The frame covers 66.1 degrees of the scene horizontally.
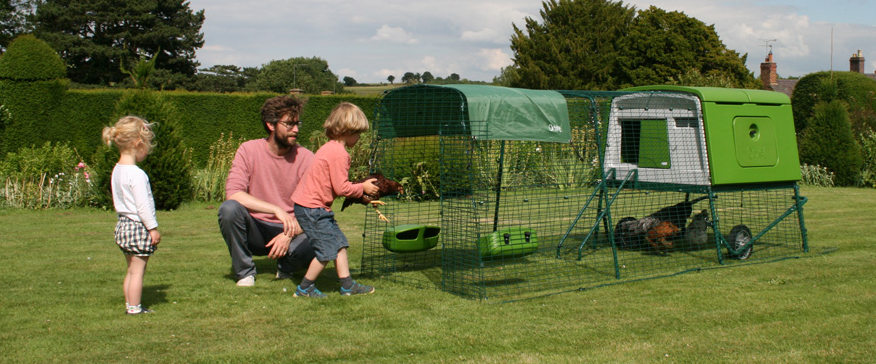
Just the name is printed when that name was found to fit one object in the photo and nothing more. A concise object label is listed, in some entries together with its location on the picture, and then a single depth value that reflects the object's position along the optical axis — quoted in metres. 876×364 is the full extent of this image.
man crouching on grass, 5.80
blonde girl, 4.68
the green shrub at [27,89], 15.38
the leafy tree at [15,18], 39.78
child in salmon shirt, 5.36
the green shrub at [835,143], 16.22
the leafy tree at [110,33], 39.94
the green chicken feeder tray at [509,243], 5.87
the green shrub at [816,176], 16.27
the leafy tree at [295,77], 61.34
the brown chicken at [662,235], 7.22
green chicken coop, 5.71
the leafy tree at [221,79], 44.53
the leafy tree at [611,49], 29.66
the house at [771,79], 35.91
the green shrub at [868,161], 16.16
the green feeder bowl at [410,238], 6.25
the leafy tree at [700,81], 21.13
